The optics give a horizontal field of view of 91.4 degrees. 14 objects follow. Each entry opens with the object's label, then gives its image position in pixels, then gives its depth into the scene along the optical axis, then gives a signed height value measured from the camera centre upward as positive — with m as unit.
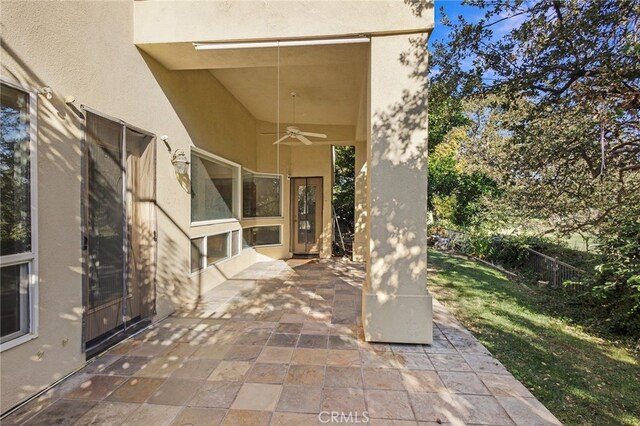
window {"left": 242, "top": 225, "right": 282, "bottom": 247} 7.45 -0.80
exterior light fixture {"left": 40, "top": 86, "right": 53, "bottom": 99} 2.46 +0.88
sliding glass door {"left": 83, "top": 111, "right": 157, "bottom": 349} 2.97 -0.25
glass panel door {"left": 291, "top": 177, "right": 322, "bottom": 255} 9.09 -0.29
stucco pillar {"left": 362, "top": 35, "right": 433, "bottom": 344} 3.32 +0.03
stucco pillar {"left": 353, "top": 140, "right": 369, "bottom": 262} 7.90 +0.22
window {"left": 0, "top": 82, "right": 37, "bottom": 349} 2.21 -0.08
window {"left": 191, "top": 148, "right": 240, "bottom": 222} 5.06 +0.31
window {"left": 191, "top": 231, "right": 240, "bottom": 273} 5.02 -0.82
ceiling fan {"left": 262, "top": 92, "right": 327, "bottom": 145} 6.11 +1.45
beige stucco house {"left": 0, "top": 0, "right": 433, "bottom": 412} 2.35 +0.49
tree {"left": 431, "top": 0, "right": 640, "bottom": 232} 3.60 +1.56
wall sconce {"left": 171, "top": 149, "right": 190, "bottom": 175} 4.30 +0.59
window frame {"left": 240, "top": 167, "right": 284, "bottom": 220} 7.16 +0.17
